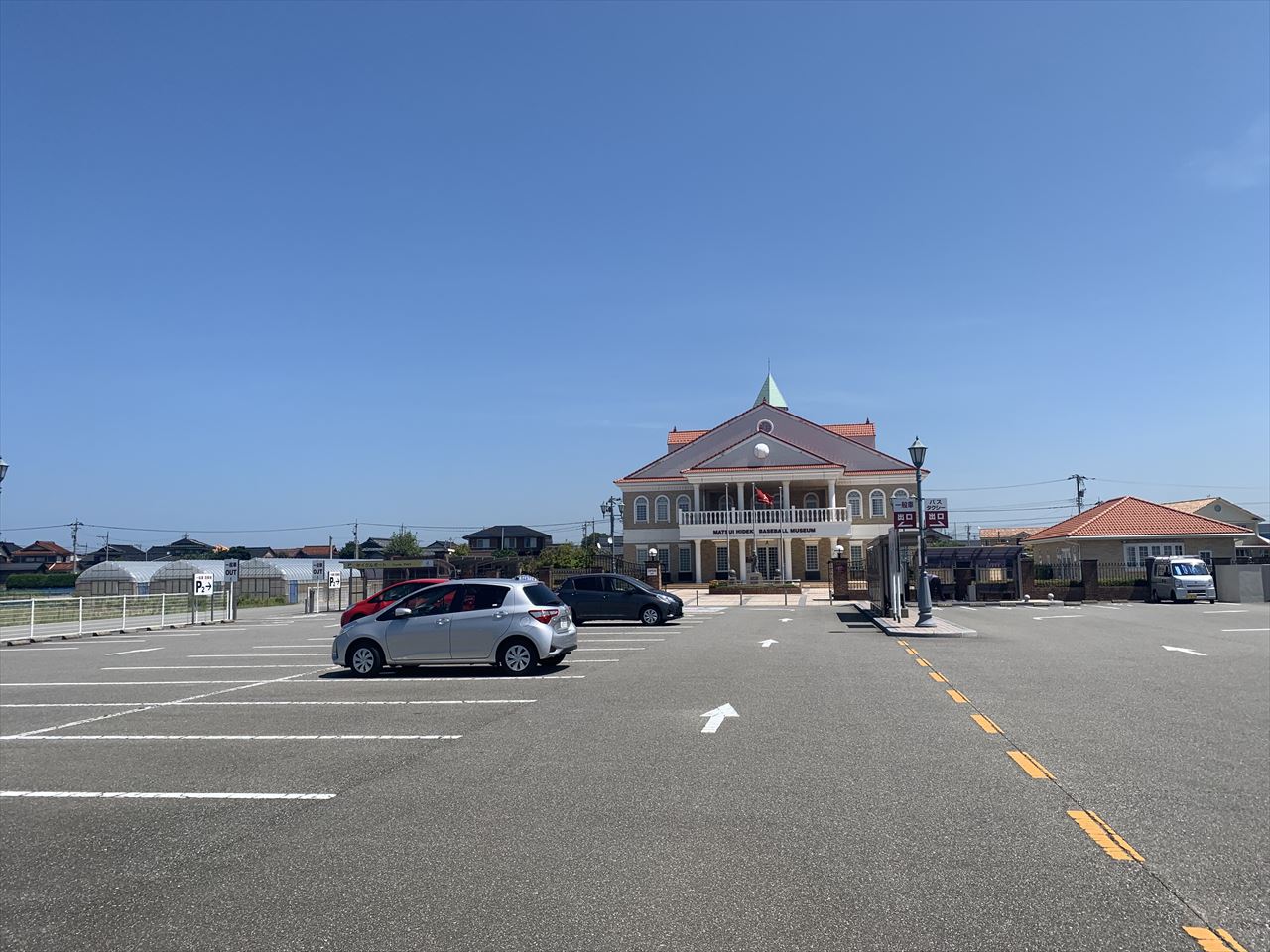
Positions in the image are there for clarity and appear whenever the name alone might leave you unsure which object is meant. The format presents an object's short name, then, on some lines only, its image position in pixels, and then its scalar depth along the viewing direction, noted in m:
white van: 39.56
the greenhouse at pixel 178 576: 73.56
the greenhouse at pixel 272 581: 67.31
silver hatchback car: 15.57
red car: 22.30
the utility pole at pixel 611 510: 80.01
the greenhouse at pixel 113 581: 72.62
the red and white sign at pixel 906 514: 25.97
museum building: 59.06
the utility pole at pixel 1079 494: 94.75
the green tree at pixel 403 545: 125.06
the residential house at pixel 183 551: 133.38
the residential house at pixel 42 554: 120.12
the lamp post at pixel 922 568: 24.92
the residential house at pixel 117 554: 136.50
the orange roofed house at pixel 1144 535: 53.62
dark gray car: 29.20
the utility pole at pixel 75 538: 119.99
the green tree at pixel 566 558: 67.69
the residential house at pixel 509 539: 122.94
